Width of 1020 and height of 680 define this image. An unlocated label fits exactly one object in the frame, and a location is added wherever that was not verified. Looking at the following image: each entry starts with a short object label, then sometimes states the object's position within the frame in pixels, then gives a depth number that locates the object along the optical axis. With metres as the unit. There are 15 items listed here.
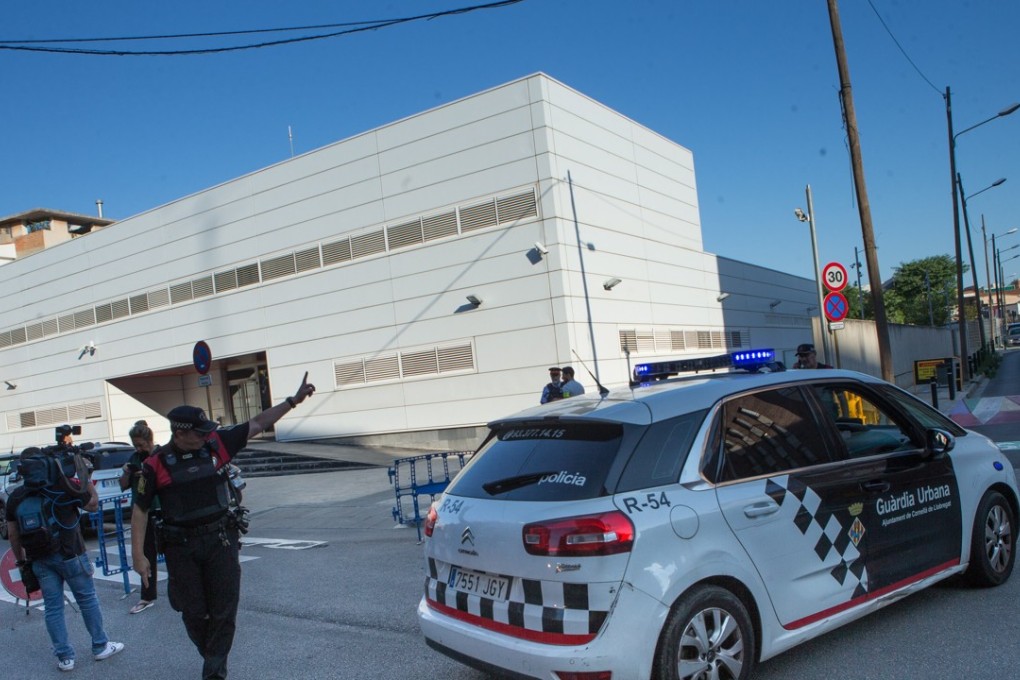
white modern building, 19.80
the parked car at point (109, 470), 12.44
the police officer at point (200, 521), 4.38
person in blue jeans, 5.60
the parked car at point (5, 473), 13.06
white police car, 3.37
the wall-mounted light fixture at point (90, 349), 29.75
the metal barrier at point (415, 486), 9.49
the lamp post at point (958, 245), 29.45
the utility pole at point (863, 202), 14.33
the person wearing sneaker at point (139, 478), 4.52
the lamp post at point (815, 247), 15.71
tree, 79.06
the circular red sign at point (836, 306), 13.16
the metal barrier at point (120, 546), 8.05
